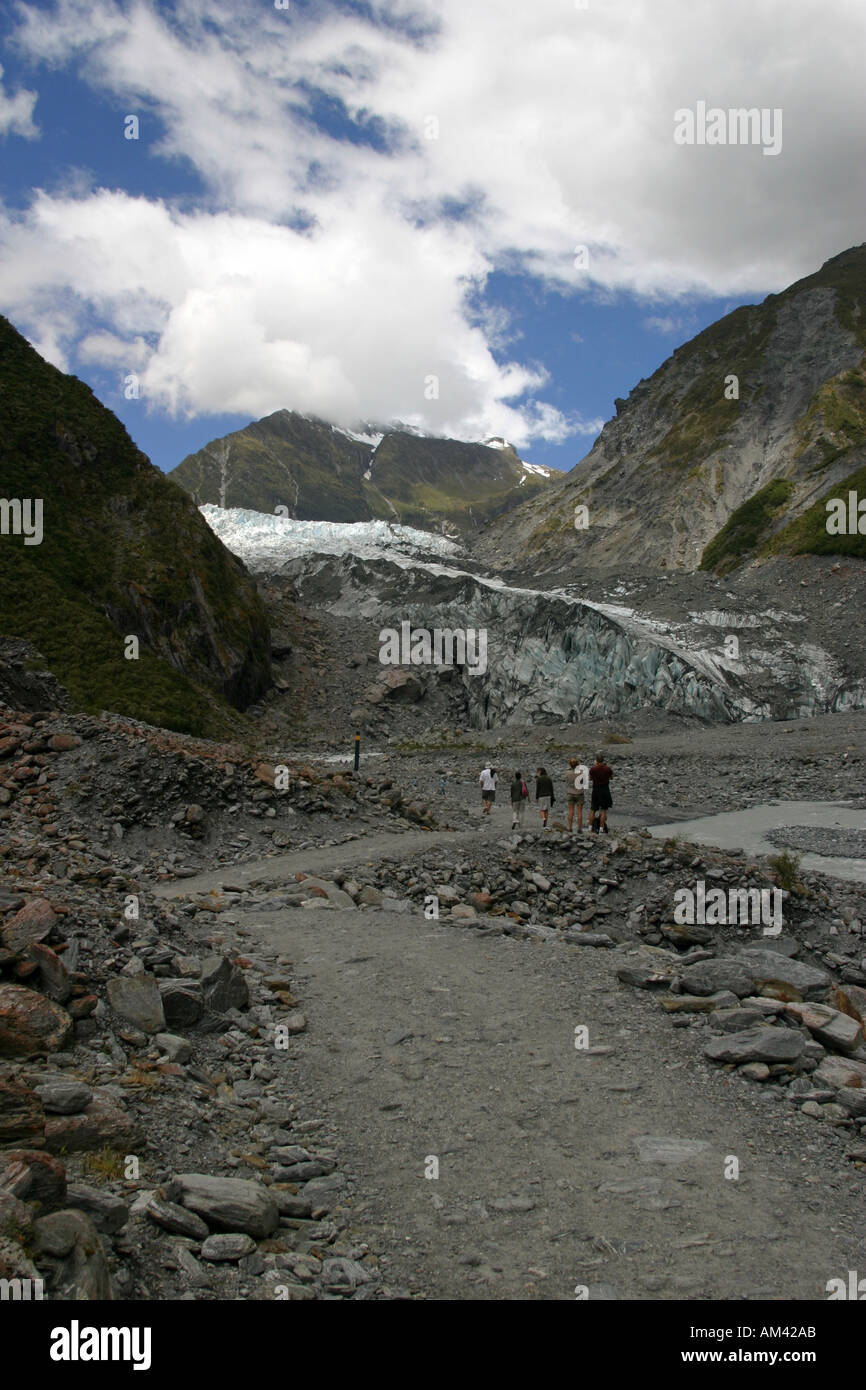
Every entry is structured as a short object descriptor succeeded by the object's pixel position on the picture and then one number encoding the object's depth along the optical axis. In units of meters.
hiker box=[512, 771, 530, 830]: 19.45
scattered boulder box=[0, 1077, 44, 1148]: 4.42
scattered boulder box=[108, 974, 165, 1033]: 7.04
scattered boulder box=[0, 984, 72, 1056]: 5.76
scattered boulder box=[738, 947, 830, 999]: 9.61
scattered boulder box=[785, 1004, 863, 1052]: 7.93
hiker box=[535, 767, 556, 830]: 19.35
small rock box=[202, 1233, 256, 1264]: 4.29
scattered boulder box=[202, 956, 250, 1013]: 8.08
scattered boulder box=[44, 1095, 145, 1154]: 4.84
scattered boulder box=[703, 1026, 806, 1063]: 7.42
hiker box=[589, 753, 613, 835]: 17.23
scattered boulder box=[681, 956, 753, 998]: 9.27
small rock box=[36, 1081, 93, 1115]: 5.06
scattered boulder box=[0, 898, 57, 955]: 7.00
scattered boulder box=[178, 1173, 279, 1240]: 4.61
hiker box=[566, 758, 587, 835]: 18.06
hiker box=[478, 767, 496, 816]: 22.65
